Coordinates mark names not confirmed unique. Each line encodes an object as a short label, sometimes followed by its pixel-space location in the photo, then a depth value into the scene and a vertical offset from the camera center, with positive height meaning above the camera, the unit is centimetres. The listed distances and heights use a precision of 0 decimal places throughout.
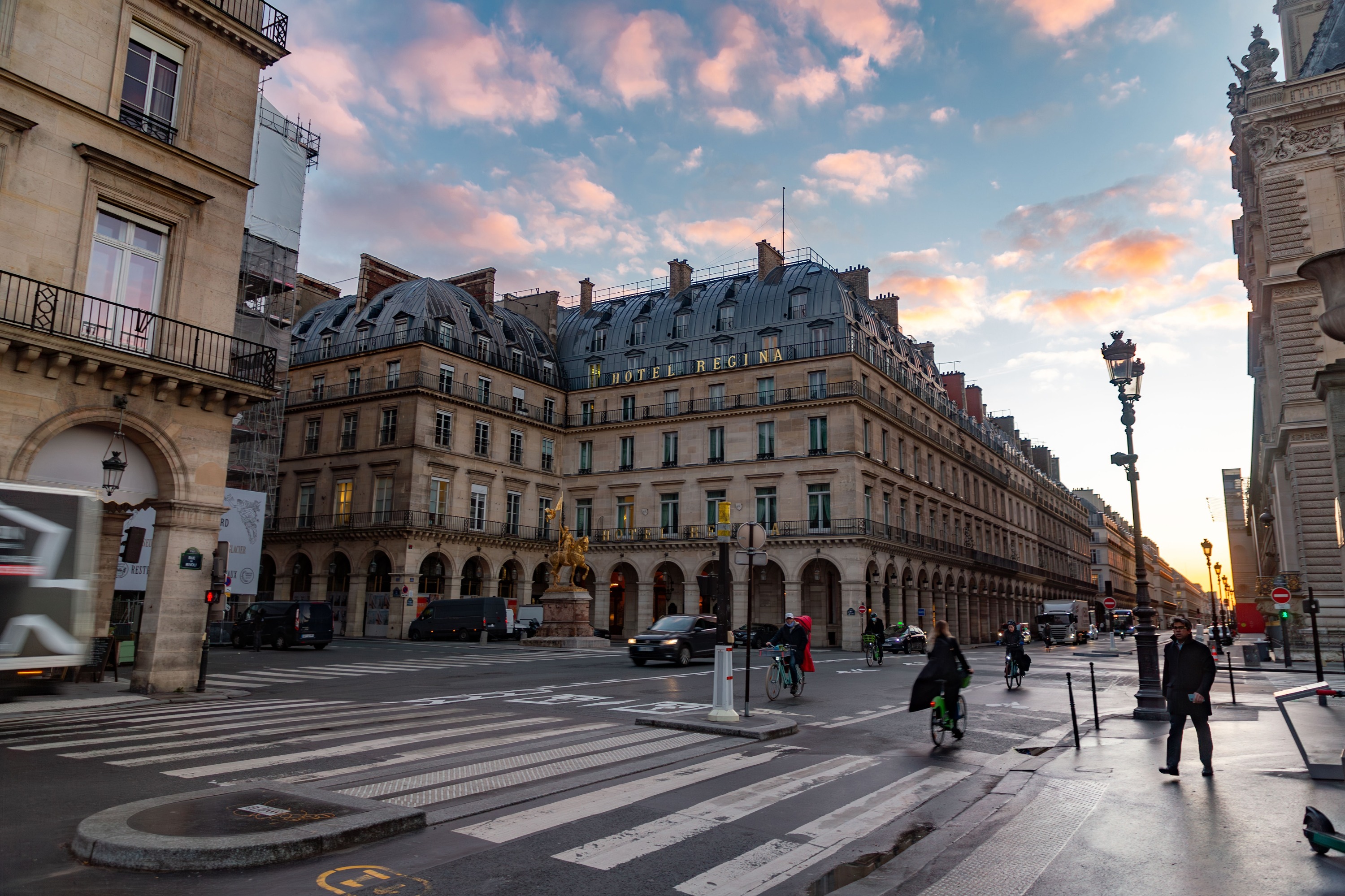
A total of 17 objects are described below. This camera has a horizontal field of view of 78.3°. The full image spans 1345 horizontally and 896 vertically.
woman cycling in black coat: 1063 -104
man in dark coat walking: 822 -92
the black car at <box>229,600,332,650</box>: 3111 -159
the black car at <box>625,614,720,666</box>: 2477 -159
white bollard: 1138 -137
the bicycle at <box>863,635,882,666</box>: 2773 -200
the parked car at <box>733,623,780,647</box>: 3834 -221
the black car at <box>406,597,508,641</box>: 4256 -181
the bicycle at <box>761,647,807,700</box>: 1616 -172
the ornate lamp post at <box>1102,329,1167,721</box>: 1331 +80
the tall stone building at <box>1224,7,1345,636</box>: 2961 +1311
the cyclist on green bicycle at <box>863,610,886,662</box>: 2773 -134
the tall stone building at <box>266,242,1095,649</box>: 4738 +848
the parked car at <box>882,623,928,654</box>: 3938 -241
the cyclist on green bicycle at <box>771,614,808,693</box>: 1620 -99
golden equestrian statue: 3606 +142
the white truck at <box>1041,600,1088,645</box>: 5691 -188
